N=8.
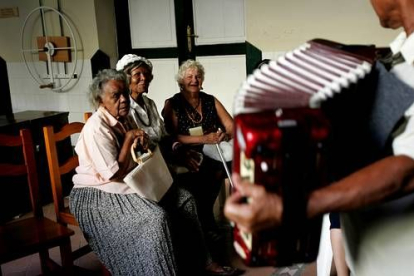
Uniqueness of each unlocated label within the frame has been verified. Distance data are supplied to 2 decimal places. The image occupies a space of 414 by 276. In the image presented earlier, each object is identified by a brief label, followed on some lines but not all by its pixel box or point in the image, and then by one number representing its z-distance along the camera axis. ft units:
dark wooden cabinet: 11.03
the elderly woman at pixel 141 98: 9.09
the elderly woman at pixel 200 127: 9.67
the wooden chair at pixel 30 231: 6.56
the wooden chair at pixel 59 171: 7.79
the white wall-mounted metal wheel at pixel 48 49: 15.92
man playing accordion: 2.43
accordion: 2.41
